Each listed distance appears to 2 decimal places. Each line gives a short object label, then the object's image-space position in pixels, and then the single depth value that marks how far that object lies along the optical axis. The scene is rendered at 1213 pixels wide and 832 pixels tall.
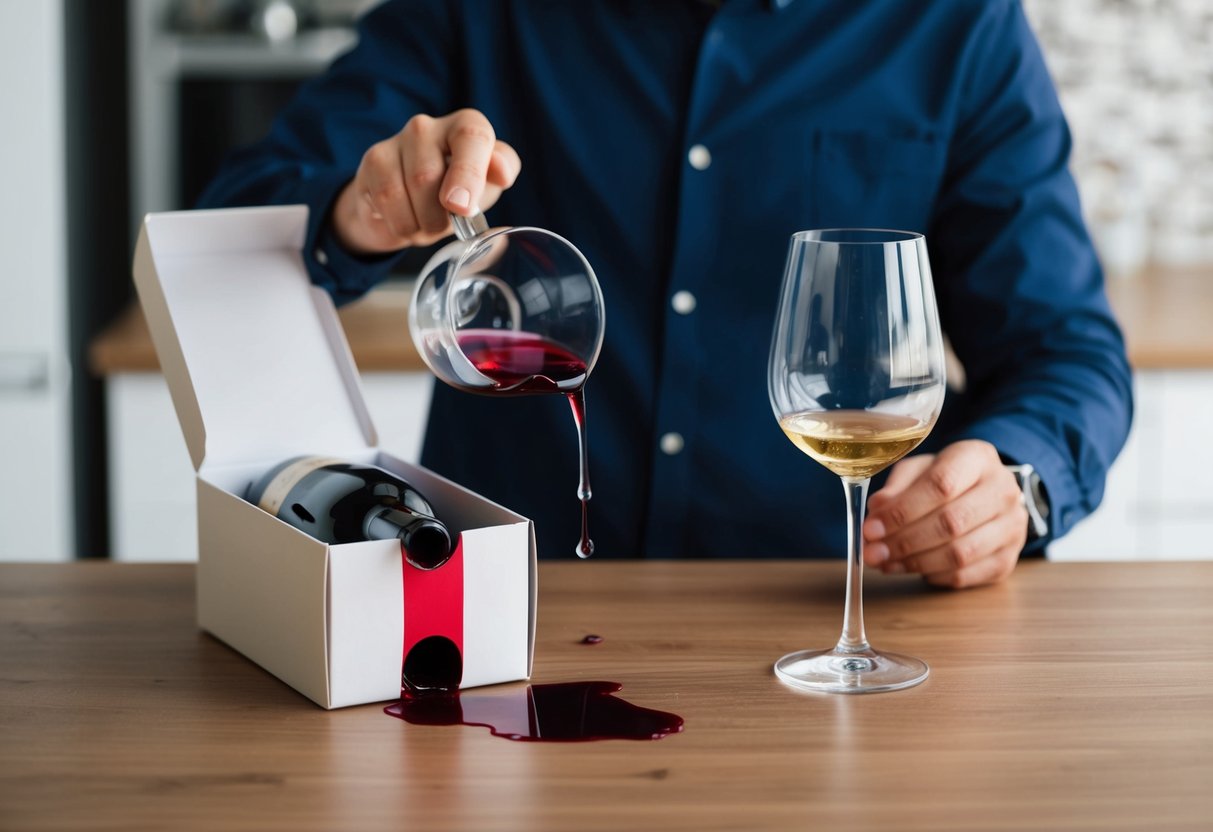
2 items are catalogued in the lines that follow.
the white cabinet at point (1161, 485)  2.32
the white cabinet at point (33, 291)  2.31
